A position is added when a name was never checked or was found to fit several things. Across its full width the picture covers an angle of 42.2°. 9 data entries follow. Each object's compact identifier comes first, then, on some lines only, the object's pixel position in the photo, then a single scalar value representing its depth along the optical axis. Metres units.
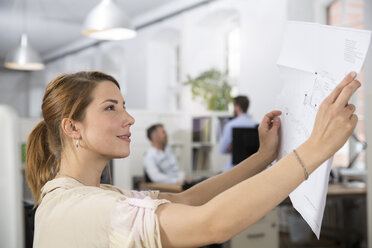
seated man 5.19
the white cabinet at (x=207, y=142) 6.90
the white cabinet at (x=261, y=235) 3.79
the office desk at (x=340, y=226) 5.16
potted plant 6.82
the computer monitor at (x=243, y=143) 3.92
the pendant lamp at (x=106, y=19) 4.37
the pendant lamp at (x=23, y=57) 6.81
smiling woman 0.83
